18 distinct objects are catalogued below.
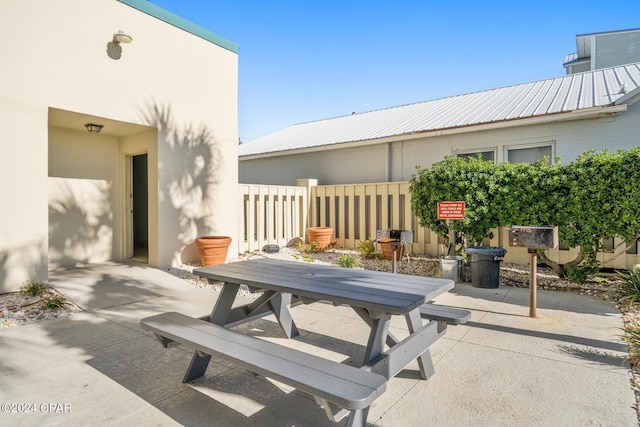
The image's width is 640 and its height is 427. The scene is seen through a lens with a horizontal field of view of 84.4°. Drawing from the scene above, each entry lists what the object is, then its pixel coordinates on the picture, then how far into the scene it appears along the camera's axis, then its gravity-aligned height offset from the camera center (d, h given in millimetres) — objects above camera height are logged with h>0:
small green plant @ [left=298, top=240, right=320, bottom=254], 9148 -1044
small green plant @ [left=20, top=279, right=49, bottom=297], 4989 -1165
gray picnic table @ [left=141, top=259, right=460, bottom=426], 1912 -929
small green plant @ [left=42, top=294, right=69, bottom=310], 4566 -1250
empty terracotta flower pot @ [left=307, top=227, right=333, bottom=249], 9445 -747
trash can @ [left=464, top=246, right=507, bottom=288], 5816 -974
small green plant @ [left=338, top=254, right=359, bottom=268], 6859 -1073
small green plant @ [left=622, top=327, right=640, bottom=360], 3195 -1281
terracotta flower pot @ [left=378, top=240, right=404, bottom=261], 7904 -1003
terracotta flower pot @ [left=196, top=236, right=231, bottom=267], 6949 -839
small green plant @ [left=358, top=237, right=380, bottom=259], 8375 -1020
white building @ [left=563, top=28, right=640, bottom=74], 14195 +6620
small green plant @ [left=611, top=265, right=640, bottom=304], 4875 -1151
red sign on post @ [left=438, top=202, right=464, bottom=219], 6074 -43
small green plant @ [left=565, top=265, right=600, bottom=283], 5867 -1083
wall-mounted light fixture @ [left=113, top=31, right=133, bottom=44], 5980 +2900
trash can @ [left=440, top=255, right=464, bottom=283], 6207 -1070
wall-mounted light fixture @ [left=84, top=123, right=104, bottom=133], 6543 +1506
